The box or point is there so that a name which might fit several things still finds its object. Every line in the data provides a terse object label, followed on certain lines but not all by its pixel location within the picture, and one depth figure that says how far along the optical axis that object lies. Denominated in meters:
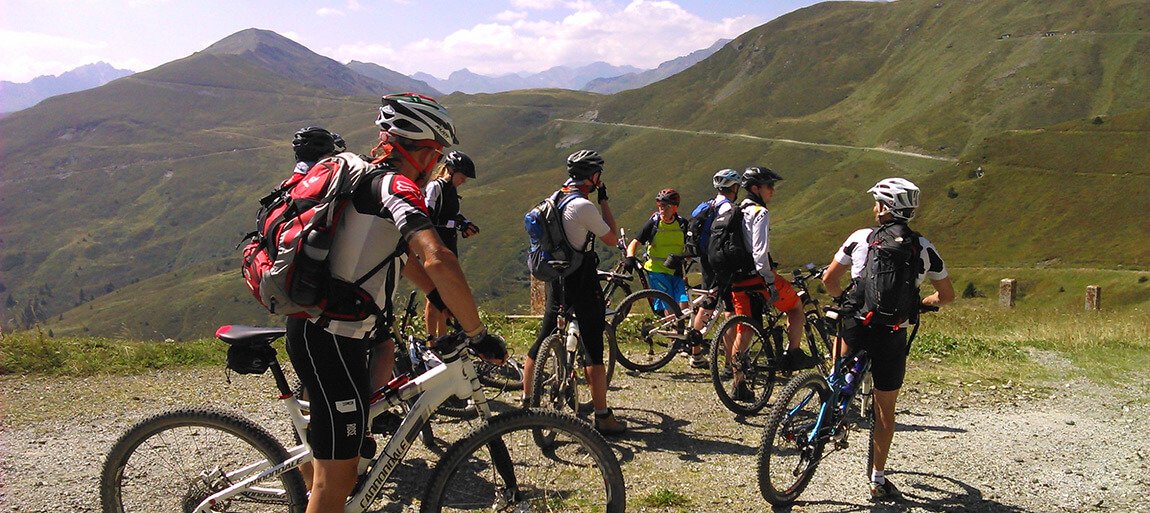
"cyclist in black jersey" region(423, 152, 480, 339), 7.38
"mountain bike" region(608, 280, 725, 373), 9.42
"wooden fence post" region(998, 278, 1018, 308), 28.34
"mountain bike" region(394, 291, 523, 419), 5.63
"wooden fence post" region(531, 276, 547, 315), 13.70
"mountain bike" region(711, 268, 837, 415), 7.75
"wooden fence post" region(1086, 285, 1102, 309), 24.97
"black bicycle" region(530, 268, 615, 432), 6.64
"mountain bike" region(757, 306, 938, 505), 5.48
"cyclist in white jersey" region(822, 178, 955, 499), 5.52
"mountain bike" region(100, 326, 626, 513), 3.85
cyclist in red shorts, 7.58
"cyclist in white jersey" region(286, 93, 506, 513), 3.40
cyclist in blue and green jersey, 10.56
